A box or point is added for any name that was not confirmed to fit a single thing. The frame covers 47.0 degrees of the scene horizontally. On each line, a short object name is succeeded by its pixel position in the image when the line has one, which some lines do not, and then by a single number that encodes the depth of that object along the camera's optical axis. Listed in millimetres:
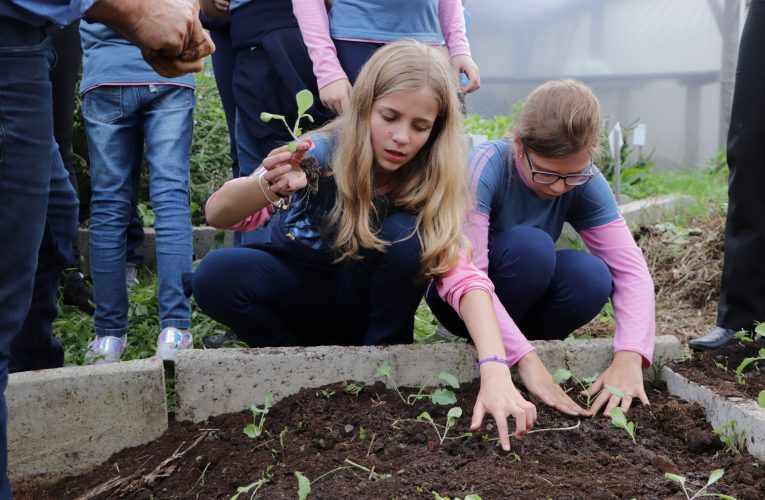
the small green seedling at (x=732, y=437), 2047
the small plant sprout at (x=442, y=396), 2045
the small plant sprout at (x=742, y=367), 2258
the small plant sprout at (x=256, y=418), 2018
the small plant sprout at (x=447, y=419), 1953
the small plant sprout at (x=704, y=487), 1690
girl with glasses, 2379
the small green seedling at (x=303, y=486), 1675
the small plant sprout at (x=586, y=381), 2172
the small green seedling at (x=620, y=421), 1950
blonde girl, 2236
